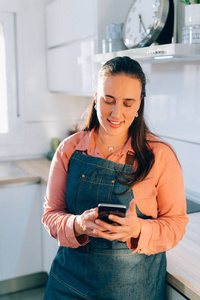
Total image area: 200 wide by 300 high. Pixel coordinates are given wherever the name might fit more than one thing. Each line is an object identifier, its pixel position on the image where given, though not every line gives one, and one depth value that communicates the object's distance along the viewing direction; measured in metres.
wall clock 1.67
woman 1.16
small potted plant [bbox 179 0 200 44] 1.44
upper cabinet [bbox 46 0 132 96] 2.16
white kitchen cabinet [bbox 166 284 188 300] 1.24
